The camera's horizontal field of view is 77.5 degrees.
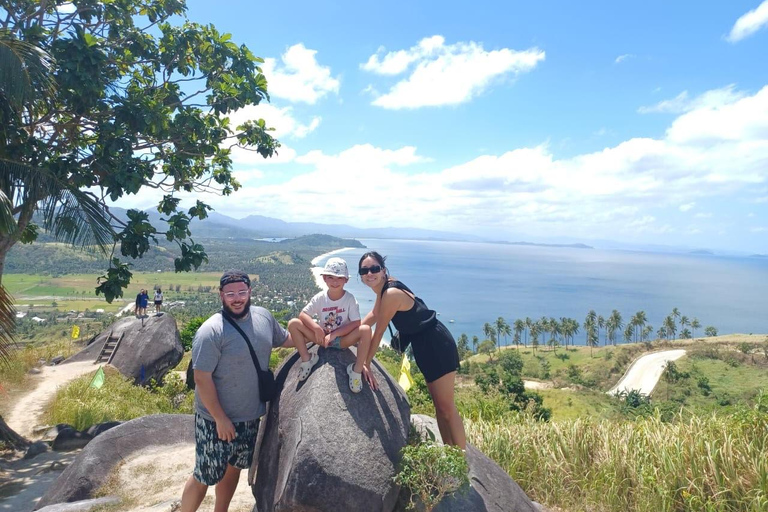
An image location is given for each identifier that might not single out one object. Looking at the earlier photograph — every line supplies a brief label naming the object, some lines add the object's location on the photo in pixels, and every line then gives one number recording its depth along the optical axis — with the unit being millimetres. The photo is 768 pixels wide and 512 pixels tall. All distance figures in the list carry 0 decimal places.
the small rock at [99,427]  9922
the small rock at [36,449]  9164
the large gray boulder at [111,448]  6547
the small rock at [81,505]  5539
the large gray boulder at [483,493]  4551
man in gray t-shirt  3939
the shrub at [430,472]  4215
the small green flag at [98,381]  12672
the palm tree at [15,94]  5995
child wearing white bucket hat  4547
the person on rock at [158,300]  20009
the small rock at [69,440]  9616
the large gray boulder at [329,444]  4000
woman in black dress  4422
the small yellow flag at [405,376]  8703
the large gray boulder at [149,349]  15844
